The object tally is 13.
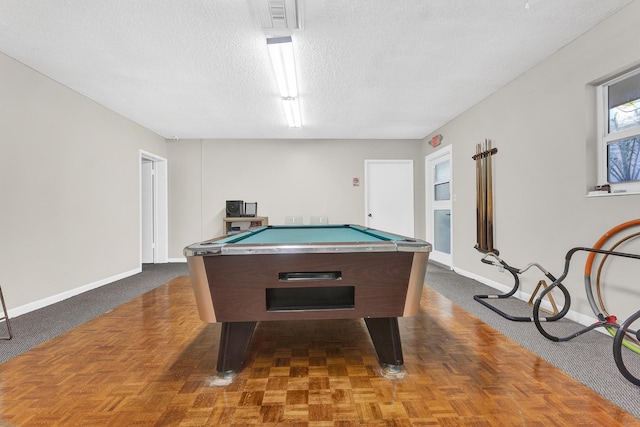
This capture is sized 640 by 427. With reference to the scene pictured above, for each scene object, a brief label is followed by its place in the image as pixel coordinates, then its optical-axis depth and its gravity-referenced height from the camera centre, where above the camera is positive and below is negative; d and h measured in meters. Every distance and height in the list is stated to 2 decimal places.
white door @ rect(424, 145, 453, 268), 4.80 +0.12
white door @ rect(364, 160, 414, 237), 5.72 +0.34
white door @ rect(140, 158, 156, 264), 5.32 +0.14
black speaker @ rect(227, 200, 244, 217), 5.19 +0.09
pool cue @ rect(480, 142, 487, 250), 3.58 +0.13
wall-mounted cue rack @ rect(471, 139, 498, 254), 3.46 +0.17
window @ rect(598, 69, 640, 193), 2.12 +0.60
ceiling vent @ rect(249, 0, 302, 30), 1.90 +1.42
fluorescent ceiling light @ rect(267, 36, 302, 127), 2.27 +1.39
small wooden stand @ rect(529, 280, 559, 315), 2.43 -0.81
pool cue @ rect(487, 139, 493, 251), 3.44 +0.05
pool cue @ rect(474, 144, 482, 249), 3.70 +0.18
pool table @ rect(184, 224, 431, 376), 1.46 -0.36
